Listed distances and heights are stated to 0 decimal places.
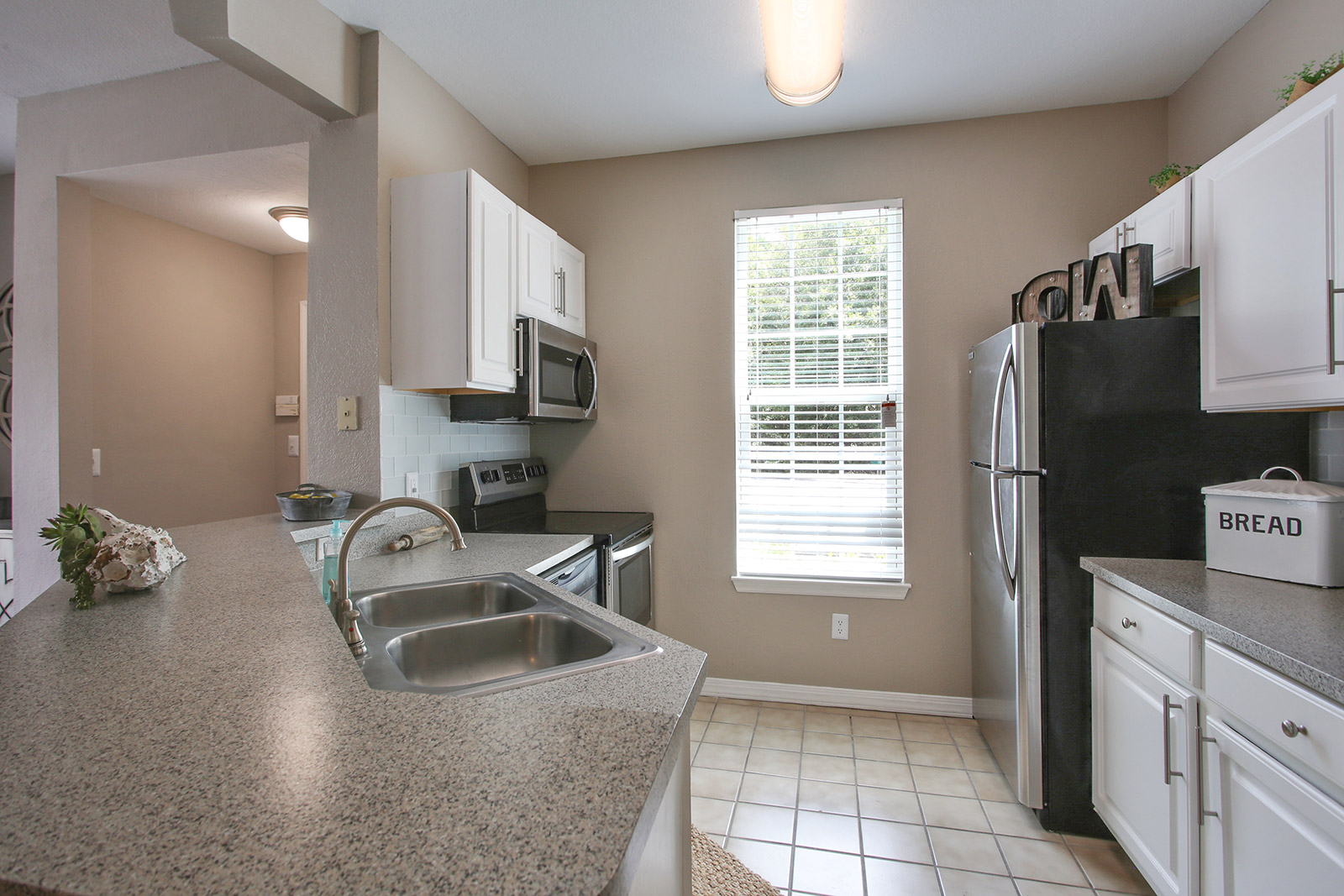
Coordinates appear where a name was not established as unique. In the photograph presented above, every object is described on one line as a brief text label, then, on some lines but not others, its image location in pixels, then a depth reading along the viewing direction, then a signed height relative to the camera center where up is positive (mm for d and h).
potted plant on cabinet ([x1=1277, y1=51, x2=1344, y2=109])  1531 +906
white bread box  1453 -232
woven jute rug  1709 -1237
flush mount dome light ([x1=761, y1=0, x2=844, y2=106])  1726 +1174
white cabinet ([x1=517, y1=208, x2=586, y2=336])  2562 +743
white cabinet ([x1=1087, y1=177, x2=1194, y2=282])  1955 +709
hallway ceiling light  2965 +1079
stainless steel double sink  1138 -410
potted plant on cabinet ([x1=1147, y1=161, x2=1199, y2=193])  2141 +909
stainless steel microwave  2484 +235
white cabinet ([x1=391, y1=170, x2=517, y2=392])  2158 +565
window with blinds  2871 +230
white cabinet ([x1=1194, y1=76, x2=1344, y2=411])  1446 +458
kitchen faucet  1163 -260
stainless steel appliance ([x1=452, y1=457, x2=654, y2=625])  2479 -362
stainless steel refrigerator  1909 -119
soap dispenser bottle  1341 -272
